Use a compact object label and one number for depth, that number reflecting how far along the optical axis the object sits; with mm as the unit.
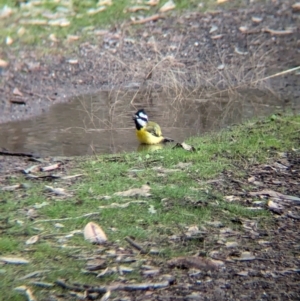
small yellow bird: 19717
